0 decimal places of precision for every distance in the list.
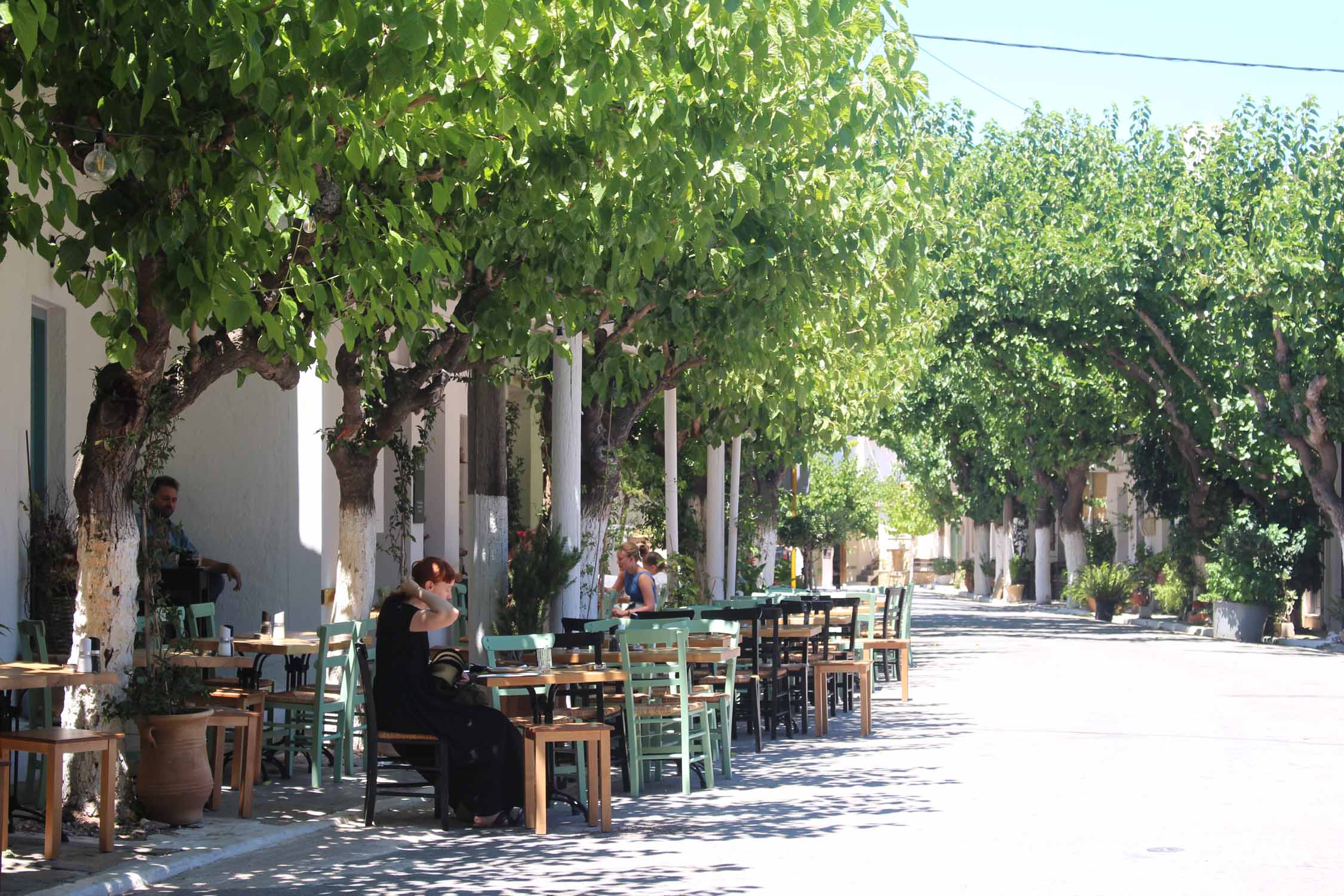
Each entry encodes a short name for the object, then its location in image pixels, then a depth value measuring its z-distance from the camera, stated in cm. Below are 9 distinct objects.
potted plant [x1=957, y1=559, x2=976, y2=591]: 6769
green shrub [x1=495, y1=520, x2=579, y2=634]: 1477
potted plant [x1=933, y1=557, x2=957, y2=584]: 7750
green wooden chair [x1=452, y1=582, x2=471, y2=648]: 1905
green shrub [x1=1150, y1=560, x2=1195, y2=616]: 3500
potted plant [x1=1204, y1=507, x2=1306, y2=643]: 2912
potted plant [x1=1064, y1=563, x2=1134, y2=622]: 3894
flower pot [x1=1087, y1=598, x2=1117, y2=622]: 3909
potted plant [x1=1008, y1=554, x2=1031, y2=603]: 5441
